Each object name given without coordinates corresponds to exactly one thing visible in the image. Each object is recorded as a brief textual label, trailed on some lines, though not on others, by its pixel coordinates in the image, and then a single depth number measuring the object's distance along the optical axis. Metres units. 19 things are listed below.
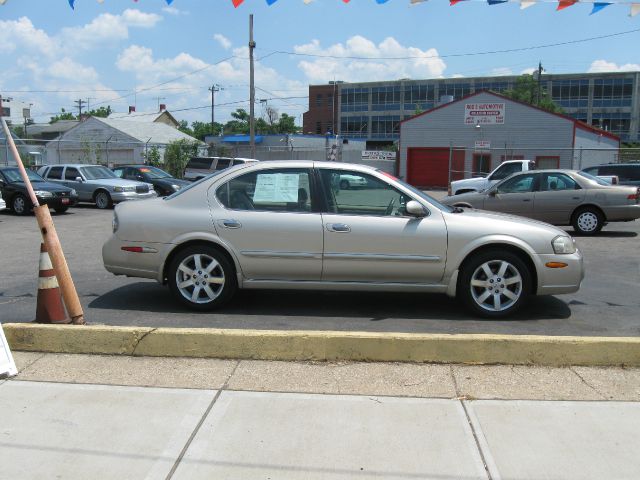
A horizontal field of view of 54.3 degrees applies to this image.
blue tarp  60.78
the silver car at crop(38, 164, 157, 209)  20.84
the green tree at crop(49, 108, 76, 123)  106.64
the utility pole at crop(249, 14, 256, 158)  31.08
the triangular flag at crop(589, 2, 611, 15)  7.02
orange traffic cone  5.54
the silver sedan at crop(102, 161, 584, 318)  6.12
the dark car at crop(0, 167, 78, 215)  17.86
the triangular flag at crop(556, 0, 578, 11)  7.01
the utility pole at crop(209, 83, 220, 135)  82.86
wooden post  5.56
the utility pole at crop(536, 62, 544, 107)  63.24
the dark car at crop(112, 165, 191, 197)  23.88
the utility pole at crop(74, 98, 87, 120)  92.38
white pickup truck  20.95
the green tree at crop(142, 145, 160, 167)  36.59
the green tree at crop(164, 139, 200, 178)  35.47
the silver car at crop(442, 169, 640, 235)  13.38
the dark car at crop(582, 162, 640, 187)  18.66
